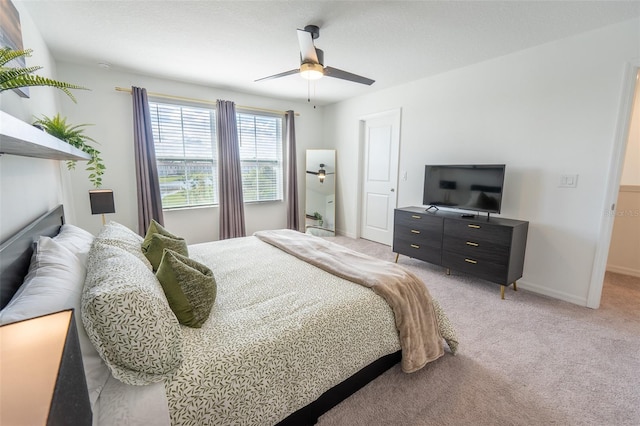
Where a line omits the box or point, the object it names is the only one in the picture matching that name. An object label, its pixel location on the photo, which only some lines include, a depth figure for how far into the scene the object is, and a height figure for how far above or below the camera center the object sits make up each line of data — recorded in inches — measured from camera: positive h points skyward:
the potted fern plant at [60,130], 74.1 +11.0
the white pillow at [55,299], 34.7 -17.7
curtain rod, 136.0 +40.6
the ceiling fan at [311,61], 82.5 +36.2
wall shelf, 27.1 +3.9
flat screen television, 114.0 -6.3
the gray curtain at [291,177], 193.6 -3.9
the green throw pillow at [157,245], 69.2 -19.9
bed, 36.8 -29.0
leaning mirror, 206.7 -15.7
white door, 170.6 -1.3
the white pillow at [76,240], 59.4 -17.0
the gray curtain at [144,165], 138.9 +3.1
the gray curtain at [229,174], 163.8 -1.7
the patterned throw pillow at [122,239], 64.9 -17.4
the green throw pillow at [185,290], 50.5 -22.6
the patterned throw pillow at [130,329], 36.1 -21.9
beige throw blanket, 65.5 -31.1
